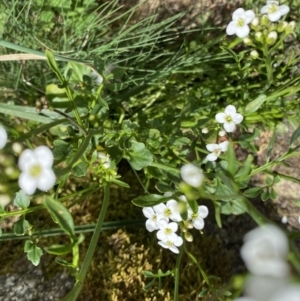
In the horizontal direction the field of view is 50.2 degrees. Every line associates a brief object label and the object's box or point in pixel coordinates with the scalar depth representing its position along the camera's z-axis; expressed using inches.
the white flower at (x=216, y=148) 5.1
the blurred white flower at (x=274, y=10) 5.1
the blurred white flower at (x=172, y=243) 4.7
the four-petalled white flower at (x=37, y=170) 3.5
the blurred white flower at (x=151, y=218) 4.9
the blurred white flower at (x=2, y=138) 3.5
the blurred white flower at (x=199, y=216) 4.8
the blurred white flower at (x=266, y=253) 2.5
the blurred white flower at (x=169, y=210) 4.5
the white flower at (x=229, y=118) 5.2
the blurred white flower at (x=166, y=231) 4.7
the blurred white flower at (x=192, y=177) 3.7
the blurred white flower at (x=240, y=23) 5.2
